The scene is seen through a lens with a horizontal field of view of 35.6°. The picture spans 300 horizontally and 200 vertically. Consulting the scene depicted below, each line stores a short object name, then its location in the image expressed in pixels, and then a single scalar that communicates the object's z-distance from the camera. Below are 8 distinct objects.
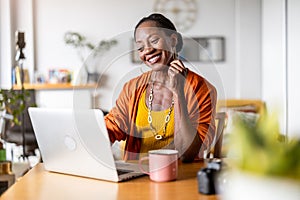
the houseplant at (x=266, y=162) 0.44
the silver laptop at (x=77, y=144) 1.32
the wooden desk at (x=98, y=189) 1.21
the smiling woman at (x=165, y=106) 1.52
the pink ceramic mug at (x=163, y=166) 1.35
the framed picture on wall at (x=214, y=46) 5.35
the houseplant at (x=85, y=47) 5.19
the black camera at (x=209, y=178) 1.19
